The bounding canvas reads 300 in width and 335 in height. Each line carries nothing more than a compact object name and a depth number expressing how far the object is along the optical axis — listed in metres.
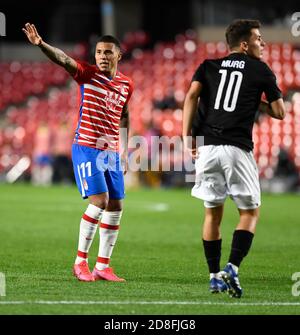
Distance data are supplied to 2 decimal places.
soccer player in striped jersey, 16.59
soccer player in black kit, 14.72
